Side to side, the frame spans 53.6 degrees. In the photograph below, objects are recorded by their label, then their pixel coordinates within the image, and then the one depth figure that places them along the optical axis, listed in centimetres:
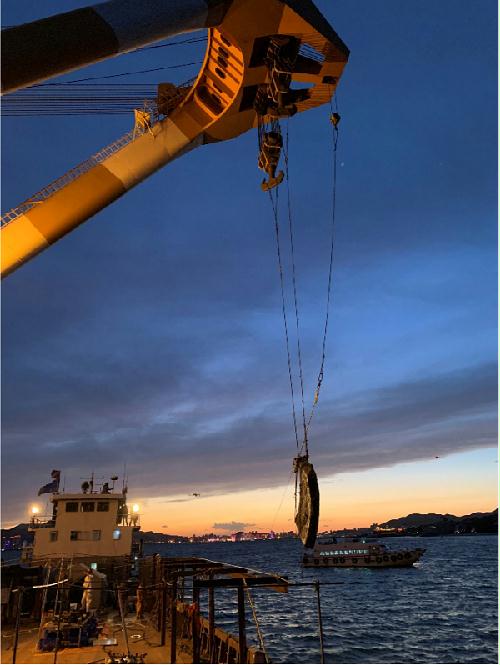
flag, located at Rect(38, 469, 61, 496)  4256
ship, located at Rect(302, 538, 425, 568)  9300
